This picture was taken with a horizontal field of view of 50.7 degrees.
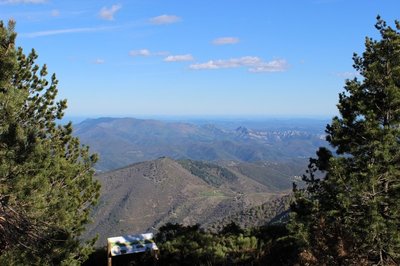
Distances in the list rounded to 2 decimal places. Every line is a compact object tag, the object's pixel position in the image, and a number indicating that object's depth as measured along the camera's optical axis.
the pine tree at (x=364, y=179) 11.37
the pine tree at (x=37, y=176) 11.19
